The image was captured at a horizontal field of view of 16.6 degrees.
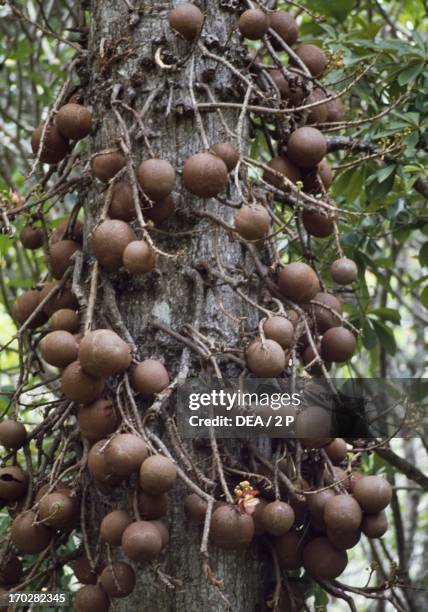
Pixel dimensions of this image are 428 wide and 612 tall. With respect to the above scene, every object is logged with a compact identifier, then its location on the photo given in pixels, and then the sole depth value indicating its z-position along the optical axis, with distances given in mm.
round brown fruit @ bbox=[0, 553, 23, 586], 5839
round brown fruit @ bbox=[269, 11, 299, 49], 6247
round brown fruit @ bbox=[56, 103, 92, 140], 5905
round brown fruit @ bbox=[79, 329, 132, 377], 5297
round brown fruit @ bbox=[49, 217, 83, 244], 6181
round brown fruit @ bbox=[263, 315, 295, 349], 5544
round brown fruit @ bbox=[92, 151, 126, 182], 5708
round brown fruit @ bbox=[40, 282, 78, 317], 5929
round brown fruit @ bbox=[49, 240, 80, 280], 6042
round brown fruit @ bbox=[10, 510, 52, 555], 5598
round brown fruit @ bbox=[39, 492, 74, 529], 5514
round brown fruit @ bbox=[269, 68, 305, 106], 6083
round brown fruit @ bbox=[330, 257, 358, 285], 6000
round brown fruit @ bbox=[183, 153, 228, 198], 5512
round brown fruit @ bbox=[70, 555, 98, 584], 5614
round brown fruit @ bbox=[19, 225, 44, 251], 6321
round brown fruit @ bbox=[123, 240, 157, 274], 5423
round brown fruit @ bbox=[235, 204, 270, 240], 5445
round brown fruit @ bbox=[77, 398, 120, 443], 5429
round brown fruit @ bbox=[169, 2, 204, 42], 5676
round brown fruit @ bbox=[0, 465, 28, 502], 5797
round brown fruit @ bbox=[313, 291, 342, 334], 5970
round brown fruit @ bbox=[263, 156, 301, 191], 5927
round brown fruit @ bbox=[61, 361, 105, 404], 5401
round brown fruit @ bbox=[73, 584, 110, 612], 5437
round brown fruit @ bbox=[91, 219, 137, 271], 5508
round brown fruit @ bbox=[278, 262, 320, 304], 5712
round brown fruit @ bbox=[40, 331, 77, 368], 5490
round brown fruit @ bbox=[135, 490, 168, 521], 5341
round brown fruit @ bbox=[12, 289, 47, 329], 6072
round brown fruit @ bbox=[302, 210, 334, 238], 5968
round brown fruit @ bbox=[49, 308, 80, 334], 5721
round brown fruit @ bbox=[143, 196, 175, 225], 5632
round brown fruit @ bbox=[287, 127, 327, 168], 5869
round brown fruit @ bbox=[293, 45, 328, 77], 6213
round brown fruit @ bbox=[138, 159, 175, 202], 5520
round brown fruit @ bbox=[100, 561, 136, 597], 5331
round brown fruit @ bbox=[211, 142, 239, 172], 5656
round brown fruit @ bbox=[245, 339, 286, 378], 5463
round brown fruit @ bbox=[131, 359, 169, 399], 5423
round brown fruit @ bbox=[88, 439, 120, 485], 5329
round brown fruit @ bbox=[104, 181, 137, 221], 5616
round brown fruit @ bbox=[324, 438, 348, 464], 5773
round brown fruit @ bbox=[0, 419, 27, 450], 5855
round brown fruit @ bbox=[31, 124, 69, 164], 6026
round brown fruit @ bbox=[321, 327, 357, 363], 5879
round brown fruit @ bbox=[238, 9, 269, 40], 5907
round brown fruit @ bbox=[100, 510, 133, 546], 5311
